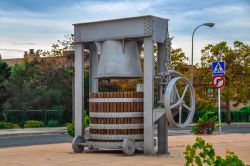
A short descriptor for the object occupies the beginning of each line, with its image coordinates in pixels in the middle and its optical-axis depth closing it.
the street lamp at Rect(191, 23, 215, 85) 45.80
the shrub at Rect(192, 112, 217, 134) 26.67
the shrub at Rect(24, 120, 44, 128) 40.09
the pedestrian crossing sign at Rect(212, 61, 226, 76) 27.14
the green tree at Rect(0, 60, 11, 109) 44.22
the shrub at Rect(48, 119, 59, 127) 41.47
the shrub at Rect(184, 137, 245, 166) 6.97
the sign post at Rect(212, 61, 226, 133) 27.16
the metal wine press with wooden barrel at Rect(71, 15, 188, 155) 14.45
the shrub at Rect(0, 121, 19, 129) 38.69
